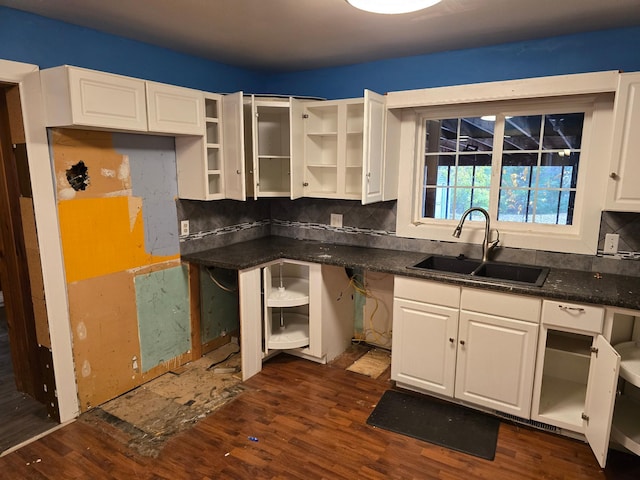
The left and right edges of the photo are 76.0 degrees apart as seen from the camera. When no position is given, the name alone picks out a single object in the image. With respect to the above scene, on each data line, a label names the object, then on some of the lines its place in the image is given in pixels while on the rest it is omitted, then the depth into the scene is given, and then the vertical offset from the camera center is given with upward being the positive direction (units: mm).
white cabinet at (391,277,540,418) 2299 -985
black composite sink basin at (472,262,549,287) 2650 -615
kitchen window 2538 +59
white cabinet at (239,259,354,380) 2873 -1029
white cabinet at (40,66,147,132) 2078 +418
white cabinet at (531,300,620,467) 1964 -1108
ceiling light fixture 1646 +700
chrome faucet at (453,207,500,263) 2668 -381
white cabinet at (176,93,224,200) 2846 +130
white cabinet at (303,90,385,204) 2799 +208
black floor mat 2260 -1439
